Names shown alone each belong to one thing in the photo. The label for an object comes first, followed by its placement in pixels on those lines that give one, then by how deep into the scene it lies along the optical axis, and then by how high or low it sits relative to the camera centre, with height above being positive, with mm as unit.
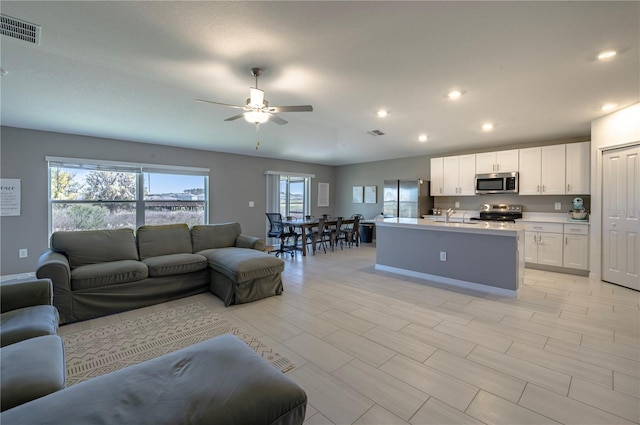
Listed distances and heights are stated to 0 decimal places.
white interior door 3910 -81
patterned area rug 2219 -1184
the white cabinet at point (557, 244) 4734 -588
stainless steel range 5793 -38
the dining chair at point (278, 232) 6559 -514
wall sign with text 4516 +185
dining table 6336 -327
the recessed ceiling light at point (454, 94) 3320 +1361
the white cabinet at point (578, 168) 4875 +728
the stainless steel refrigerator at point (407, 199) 6832 +284
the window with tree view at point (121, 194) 5098 +293
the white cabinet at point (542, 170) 5164 +745
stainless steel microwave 5597 +552
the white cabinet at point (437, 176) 6734 +796
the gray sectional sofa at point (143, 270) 2977 -704
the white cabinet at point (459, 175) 6207 +786
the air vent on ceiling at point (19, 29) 2051 +1327
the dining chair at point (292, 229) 6747 -486
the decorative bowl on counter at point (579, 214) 4887 -60
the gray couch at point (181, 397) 1016 -733
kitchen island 3725 -618
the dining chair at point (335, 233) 7119 -583
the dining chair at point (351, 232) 7559 -582
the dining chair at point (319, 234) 6641 -575
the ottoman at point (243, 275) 3430 -813
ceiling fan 2811 +1028
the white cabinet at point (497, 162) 5664 +989
